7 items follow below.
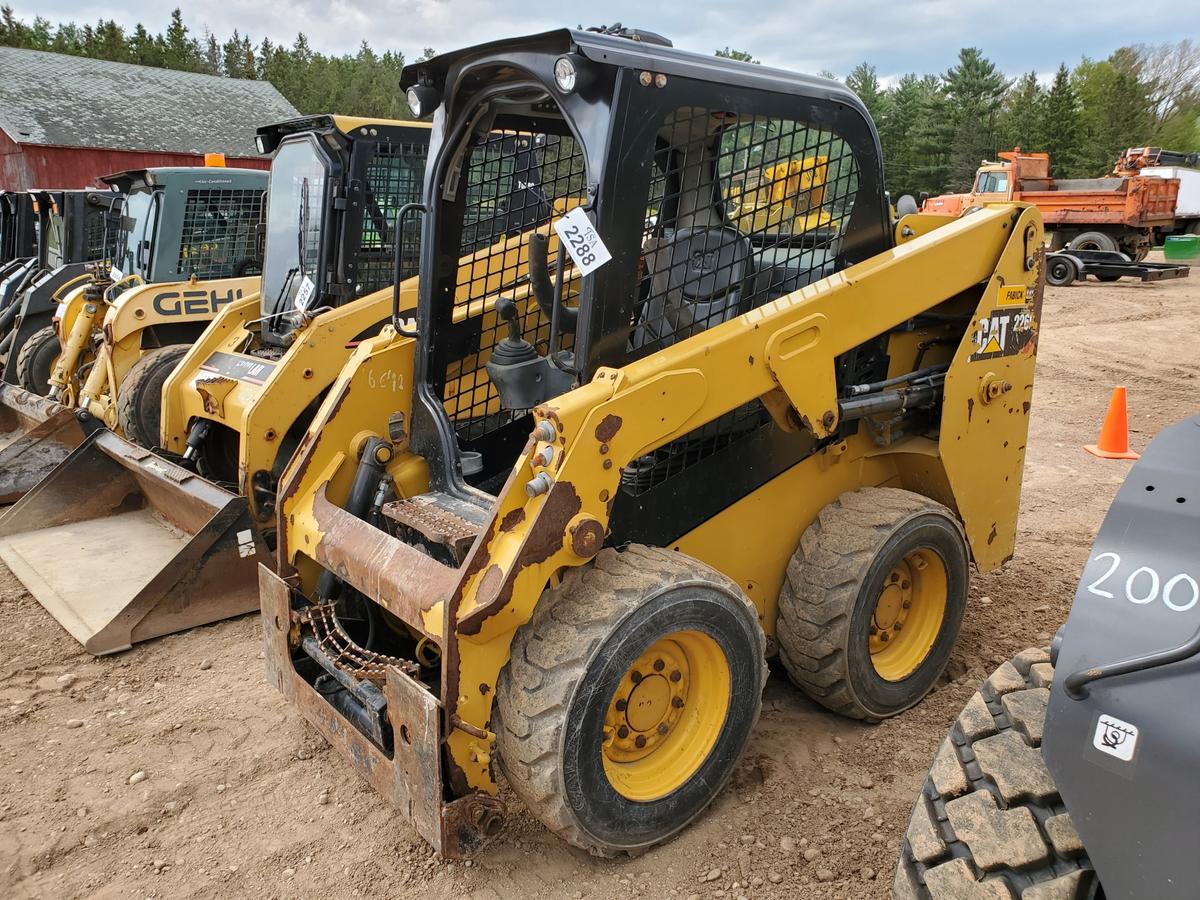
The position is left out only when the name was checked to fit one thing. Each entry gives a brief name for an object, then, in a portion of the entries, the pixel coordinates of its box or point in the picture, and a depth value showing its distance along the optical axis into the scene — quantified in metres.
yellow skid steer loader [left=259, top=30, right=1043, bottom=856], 2.54
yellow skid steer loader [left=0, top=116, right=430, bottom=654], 4.68
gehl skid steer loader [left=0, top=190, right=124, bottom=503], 6.81
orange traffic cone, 7.34
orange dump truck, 19.16
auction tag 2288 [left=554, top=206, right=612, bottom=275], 2.69
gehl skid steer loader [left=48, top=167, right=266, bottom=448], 7.38
